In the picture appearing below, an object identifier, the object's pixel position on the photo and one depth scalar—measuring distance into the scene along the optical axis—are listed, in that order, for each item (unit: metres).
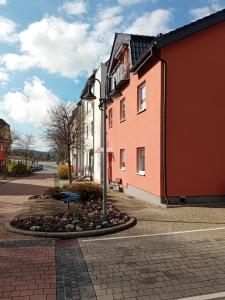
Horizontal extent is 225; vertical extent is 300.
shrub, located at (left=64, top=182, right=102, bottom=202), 8.97
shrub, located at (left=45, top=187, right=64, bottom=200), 9.78
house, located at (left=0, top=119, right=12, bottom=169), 27.19
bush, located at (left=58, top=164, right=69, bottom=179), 22.21
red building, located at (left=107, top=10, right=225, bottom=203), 7.98
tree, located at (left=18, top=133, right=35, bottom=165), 39.35
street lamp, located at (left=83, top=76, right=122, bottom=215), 6.23
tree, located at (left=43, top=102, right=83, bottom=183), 17.27
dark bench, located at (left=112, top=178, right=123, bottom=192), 12.32
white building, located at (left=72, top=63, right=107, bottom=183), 16.09
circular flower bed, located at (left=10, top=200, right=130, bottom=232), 5.46
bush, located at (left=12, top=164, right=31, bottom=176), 26.64
